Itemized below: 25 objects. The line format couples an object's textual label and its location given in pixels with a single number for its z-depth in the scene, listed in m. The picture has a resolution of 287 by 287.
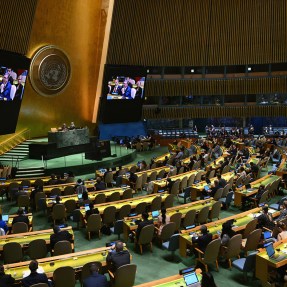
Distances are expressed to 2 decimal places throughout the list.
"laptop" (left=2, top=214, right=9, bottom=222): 8.79
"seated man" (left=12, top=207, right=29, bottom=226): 8.75
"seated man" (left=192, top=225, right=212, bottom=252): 7.35
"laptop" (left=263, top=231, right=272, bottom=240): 7.60
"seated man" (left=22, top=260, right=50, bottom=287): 5.54
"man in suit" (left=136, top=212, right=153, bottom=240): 8.28
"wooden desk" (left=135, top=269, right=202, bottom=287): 5.59
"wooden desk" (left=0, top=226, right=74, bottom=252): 7.59
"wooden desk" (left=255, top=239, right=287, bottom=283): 6.40
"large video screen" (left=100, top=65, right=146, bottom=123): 23.73
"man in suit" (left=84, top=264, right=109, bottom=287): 5.48
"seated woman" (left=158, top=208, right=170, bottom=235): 8.57
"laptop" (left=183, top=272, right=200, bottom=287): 5.46
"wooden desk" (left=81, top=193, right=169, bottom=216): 10.06
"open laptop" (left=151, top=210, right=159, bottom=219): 8.96
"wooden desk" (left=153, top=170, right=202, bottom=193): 13.03
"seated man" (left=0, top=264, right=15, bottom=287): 5.45
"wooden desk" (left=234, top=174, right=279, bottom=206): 11.59
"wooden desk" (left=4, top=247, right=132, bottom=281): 6.13
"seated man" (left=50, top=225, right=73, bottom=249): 7.50
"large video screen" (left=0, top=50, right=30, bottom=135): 17.19
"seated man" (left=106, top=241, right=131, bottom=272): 6.37
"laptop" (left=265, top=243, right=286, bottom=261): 6.54
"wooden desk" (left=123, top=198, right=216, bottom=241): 8.76
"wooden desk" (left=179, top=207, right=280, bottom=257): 7.84
